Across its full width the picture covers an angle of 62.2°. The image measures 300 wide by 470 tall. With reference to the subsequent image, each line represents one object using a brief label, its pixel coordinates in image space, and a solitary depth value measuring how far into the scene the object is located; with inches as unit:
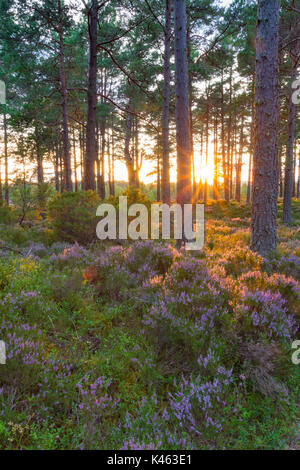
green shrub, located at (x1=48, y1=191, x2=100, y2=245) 338.6
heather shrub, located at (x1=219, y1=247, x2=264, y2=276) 195.6
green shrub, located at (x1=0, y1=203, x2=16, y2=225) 465.4
